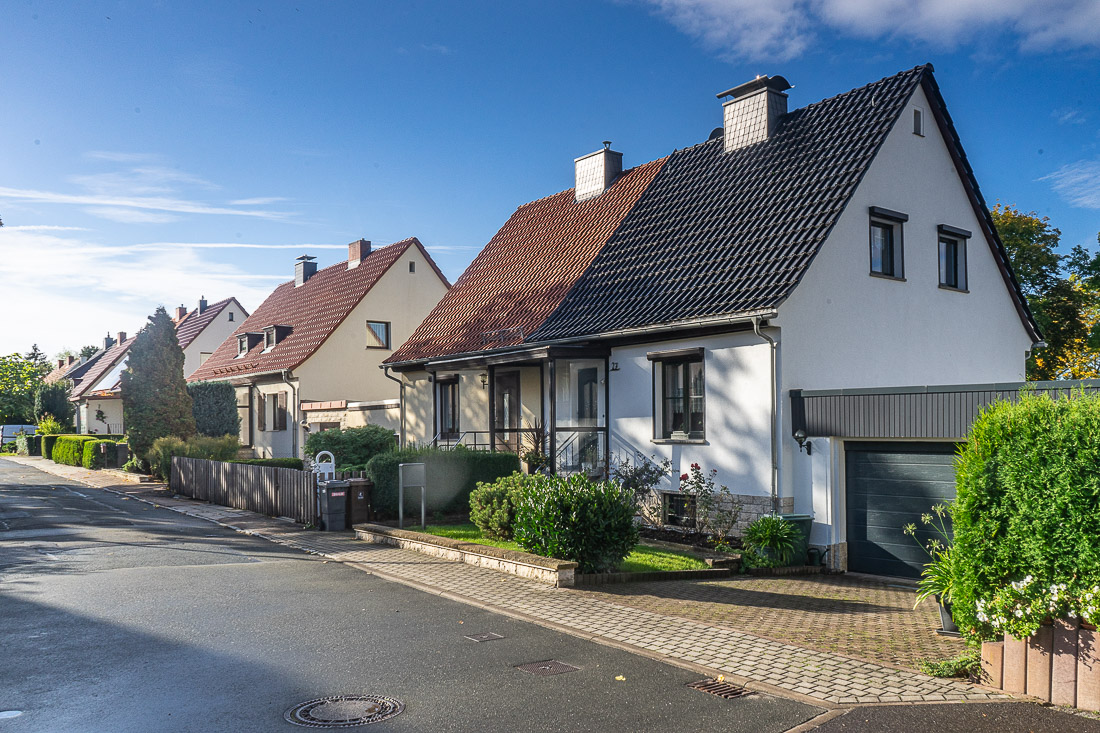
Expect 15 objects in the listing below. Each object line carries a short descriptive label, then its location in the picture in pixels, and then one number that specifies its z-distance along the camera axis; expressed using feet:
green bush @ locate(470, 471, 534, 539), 46.04
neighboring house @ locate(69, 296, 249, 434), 160.45
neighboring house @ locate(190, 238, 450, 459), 104.06
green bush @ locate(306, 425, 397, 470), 65.82
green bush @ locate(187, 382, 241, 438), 104.78
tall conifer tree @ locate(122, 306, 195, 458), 98.37
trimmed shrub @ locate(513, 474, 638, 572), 37.93
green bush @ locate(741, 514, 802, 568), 43.83
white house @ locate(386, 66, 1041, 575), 46.65
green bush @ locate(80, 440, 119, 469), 113.39
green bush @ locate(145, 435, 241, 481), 87.04
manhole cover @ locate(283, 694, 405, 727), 19.76
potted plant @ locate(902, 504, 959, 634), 25.38
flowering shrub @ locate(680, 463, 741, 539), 48.75
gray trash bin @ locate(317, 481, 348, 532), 55.67
